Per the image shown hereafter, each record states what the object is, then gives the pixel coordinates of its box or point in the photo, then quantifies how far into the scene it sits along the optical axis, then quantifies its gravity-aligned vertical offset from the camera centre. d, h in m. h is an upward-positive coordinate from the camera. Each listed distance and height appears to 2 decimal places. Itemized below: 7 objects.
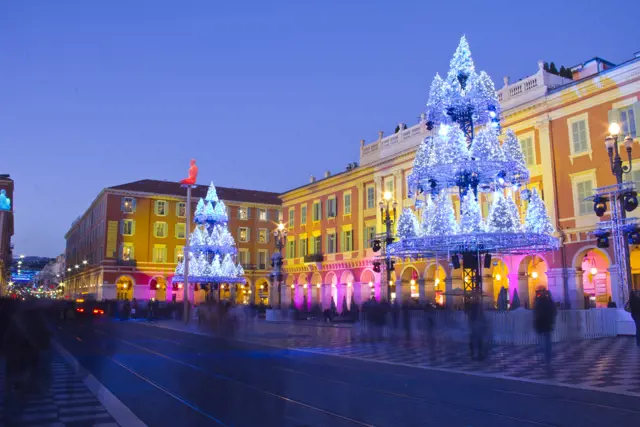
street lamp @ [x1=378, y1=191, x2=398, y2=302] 29.59 +2.82
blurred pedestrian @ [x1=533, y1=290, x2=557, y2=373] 13.56 -0.80
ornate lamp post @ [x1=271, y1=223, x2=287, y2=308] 39.09 +2.48
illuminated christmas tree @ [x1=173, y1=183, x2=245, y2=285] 41.69 +3.06
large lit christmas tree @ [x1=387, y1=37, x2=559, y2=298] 19.59 +4.16
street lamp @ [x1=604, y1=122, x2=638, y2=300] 20.22 +4.35
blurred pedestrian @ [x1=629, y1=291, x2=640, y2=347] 17.50 -0.70
